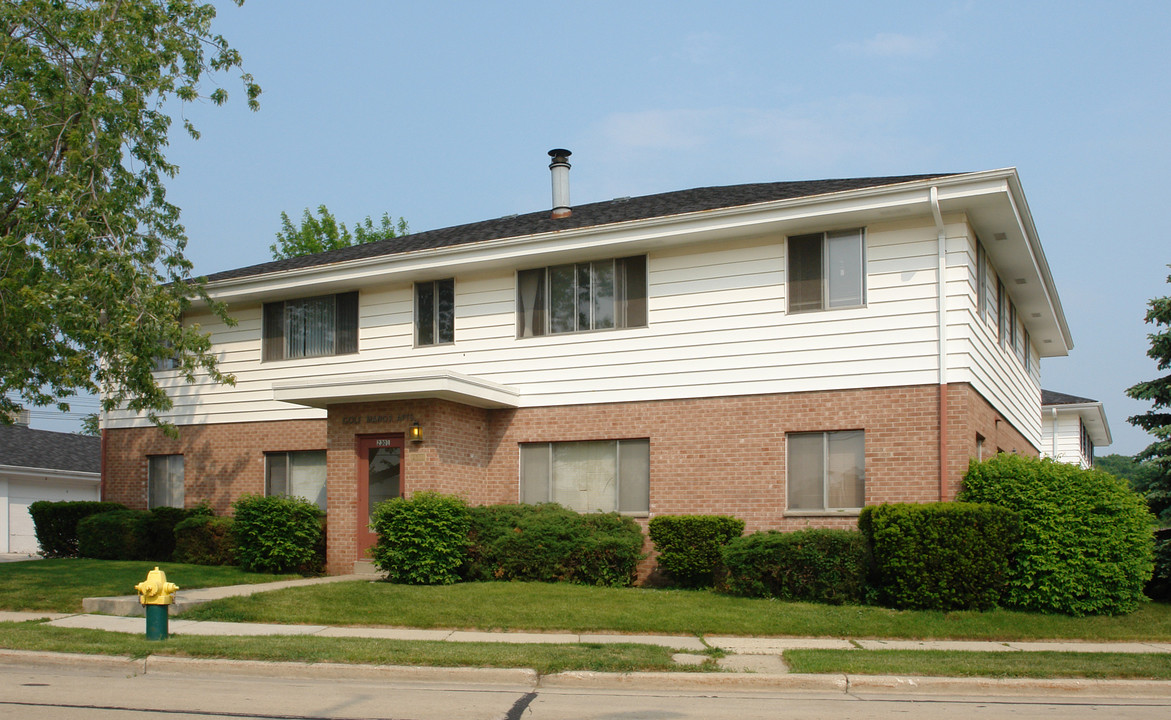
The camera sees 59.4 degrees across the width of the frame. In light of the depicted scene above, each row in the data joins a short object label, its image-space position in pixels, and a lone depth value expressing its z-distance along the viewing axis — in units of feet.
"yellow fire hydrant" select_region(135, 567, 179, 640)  35.68
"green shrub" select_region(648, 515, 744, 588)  50.44
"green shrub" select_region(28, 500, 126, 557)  70.23
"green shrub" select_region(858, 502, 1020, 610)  42.88
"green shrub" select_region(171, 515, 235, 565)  62.59
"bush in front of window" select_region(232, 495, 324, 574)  57.06
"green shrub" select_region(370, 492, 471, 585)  49.62
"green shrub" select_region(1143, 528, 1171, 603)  50.85
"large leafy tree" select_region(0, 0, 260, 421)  49.42
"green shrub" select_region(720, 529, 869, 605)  44.98
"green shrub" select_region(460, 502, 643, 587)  50.98
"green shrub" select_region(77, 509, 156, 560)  65.41
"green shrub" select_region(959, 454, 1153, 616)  43.16
